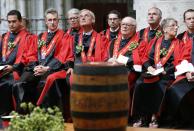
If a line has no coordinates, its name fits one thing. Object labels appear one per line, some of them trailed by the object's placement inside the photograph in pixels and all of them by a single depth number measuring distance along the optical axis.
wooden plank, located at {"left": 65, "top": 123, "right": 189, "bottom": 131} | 11.40
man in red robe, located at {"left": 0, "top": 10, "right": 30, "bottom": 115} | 15.57
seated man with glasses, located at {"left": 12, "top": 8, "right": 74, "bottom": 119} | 15.02
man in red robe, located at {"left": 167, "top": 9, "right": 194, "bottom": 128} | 13.93
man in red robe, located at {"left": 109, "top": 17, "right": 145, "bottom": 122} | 14.74
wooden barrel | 9.69
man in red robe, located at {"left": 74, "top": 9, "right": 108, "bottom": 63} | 15.42
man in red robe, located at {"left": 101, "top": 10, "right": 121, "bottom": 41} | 16.59
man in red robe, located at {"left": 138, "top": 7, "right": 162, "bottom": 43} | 15.48
